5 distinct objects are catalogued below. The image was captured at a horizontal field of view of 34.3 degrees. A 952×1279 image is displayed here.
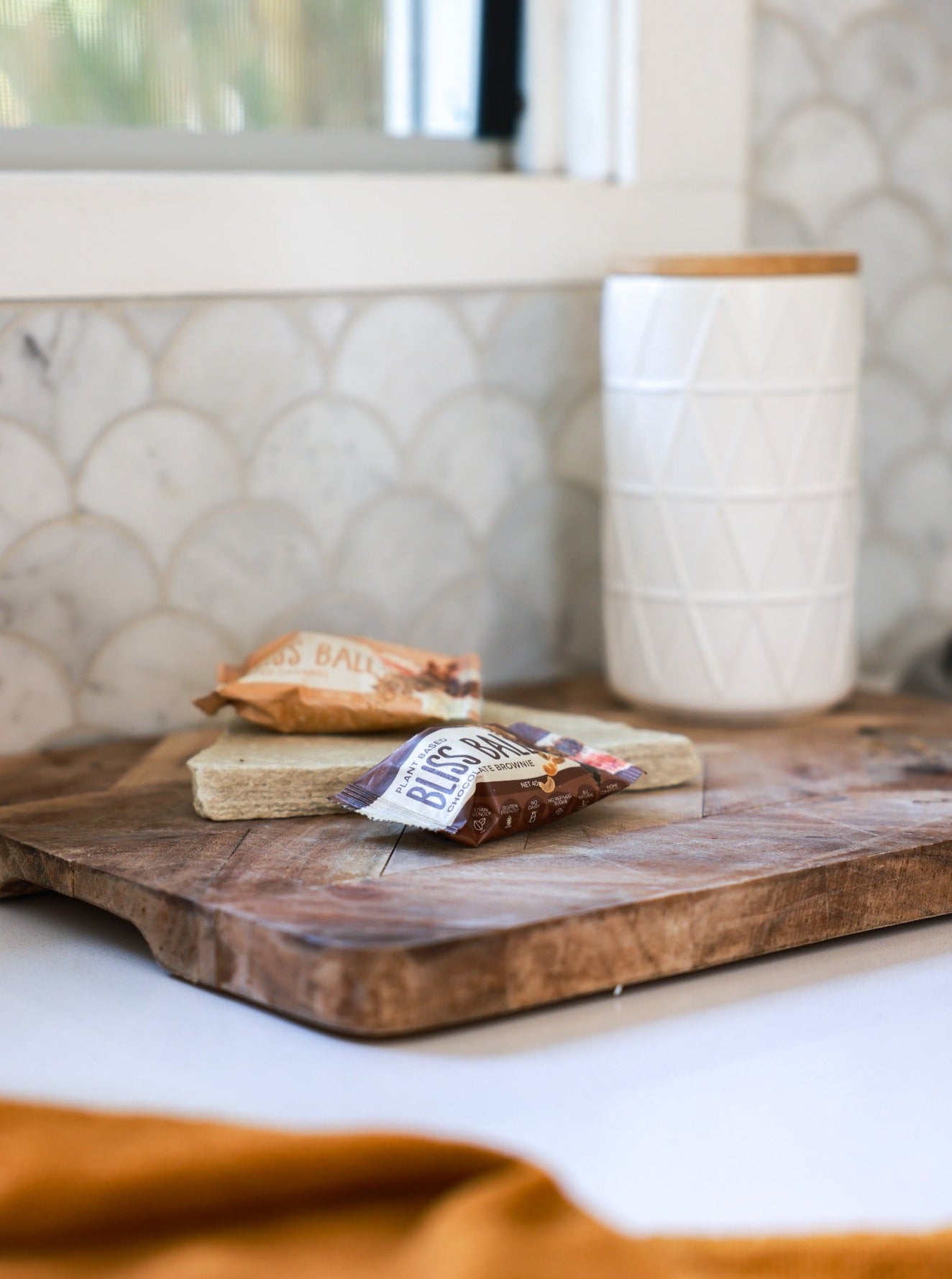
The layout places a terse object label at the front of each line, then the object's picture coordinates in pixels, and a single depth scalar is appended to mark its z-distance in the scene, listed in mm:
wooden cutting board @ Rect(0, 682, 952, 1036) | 579
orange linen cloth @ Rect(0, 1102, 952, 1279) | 435
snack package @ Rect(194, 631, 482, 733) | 812
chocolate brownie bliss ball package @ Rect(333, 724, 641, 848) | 680
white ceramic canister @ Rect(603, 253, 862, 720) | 904
